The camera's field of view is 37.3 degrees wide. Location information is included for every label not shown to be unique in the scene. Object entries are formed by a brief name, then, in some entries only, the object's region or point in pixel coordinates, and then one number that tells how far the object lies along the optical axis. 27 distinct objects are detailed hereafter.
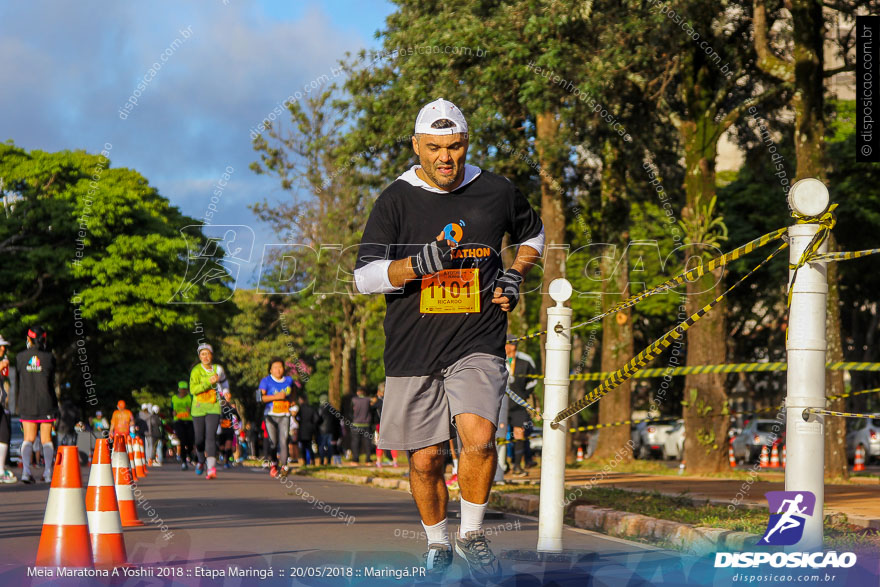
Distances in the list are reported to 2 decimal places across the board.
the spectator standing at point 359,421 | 27.25
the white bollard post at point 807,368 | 5.68
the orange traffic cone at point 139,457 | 18.97
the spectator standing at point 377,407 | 26.33
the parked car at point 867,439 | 37.62
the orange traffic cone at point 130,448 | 16.09
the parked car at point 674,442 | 44.10
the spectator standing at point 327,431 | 30.05
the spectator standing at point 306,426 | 26.56
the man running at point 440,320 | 6.15
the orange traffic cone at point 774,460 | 29.52
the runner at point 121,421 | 23.44
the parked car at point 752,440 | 38.22
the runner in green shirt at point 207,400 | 17.69
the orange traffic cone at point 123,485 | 9.06
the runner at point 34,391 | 16.11
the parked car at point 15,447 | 34.44
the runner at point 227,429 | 19.41
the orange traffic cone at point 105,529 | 6.62
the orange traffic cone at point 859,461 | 31.02
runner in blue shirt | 18.11
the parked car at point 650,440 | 45.00
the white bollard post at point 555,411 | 7.55
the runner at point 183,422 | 22.92
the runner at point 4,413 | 15.82
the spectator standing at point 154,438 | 32.06
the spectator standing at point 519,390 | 16.05
